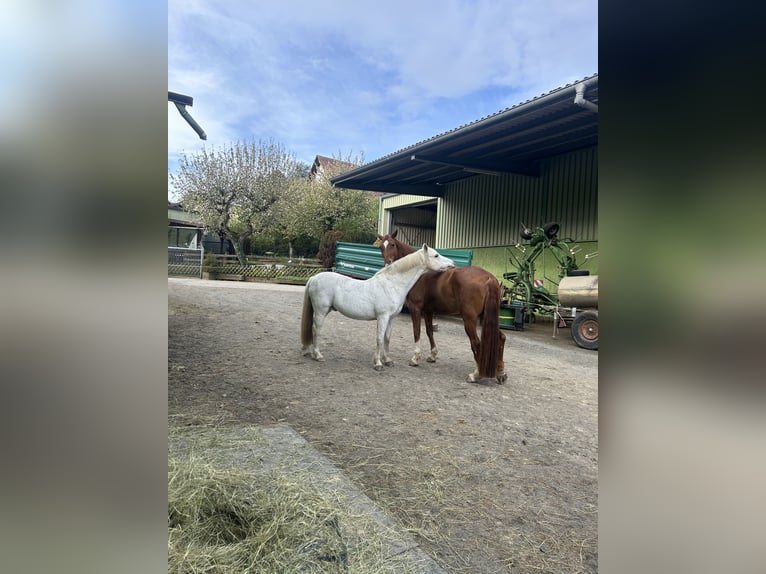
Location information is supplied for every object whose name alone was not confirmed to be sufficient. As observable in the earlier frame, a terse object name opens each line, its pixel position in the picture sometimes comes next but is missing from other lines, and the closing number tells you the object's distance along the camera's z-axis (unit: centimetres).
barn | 762
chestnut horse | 455
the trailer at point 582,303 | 679
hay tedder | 691
